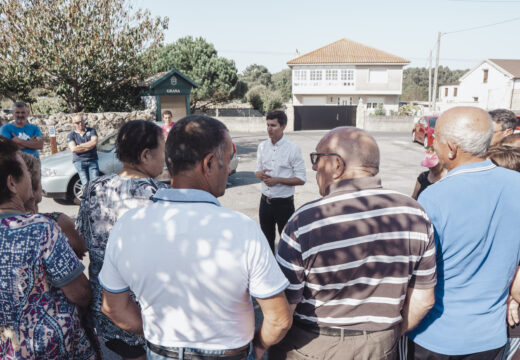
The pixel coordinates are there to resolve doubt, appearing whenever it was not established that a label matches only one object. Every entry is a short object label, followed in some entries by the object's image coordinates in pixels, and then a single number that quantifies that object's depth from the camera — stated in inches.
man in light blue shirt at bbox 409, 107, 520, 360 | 72.4
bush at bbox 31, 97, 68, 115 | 683.2
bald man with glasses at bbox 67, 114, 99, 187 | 275.3
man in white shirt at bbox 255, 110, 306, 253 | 167.8
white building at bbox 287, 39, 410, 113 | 1547.7
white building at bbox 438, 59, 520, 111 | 1553.9
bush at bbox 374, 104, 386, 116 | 1128.8
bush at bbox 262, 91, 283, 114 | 1266.0
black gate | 1154.0
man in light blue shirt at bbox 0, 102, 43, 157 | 238.1
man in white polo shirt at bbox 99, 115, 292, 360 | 55.8
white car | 290.8
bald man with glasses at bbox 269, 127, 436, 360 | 65.1
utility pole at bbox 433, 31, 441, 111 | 1084.9
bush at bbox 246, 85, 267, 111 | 1309.1
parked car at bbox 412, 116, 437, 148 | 638.5
